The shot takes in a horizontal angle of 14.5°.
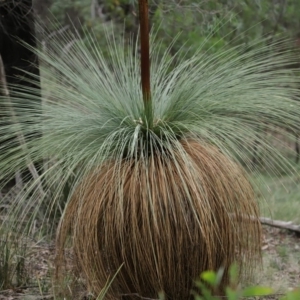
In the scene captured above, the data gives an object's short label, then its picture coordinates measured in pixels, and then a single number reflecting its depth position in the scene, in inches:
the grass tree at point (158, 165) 187.7
